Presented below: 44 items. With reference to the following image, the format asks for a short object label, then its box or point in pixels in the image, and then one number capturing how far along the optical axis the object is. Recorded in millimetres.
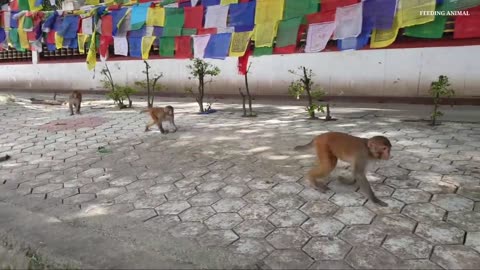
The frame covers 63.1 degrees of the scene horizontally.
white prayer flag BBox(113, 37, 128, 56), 10594
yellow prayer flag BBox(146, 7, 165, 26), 9709
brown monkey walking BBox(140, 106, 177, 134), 6742
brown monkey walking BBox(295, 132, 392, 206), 3436
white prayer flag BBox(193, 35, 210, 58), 9164
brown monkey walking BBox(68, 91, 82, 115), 9297
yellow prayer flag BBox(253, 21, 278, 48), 8031
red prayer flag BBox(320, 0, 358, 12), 7156
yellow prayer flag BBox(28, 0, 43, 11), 12805
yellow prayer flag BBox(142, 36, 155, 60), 10102
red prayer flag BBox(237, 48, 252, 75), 8508
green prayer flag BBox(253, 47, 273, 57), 8207
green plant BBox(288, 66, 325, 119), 7391
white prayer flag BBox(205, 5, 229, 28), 8711
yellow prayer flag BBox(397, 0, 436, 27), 6266
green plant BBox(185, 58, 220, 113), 8583
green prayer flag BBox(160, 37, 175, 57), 9977
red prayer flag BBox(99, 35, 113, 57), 11023
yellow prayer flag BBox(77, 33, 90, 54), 11508
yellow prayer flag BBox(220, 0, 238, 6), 8455
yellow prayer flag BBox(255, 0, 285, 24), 7859
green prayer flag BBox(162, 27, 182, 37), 9578
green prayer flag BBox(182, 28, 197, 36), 9361
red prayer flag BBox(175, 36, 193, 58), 9712
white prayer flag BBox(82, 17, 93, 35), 11221
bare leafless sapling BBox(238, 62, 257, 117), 8141
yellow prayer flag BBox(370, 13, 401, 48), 6688
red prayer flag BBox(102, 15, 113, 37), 10758
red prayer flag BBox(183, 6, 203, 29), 9136
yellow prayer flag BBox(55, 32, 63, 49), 12164
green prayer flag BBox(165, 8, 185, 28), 9429
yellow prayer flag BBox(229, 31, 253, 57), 8430
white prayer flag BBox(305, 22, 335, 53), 7430
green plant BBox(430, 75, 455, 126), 6258
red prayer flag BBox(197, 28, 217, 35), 8992
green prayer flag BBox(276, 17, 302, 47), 7750
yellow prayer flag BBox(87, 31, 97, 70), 11031
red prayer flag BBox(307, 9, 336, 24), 7379
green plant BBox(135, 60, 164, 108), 9538
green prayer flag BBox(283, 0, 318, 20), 7539
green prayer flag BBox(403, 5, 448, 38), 6390
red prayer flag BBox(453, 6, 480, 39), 6477
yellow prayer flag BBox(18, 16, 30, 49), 13125
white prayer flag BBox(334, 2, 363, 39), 7035
